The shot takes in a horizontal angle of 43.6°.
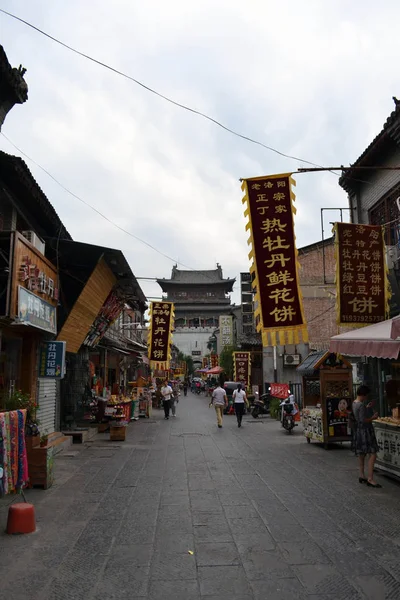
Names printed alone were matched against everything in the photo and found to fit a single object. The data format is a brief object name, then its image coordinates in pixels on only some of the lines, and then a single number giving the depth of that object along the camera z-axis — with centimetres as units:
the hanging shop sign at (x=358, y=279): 1172
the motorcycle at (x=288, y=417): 1570
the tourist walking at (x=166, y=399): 2211
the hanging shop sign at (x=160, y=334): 2395
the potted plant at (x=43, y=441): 800
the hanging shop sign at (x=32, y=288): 834
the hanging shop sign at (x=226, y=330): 4750
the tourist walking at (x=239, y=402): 1817
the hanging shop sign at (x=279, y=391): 2083
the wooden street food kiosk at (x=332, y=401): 1200
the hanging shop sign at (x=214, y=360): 4832
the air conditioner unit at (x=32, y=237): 1012
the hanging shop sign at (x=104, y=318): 1445
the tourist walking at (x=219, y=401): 1770
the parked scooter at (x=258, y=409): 2263
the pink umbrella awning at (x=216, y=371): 3738
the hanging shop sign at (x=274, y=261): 1031
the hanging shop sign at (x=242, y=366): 2966
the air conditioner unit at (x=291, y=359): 2919
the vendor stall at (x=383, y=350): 790
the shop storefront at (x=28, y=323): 839
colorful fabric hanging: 589
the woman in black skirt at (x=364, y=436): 791
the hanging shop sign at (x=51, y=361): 1125
